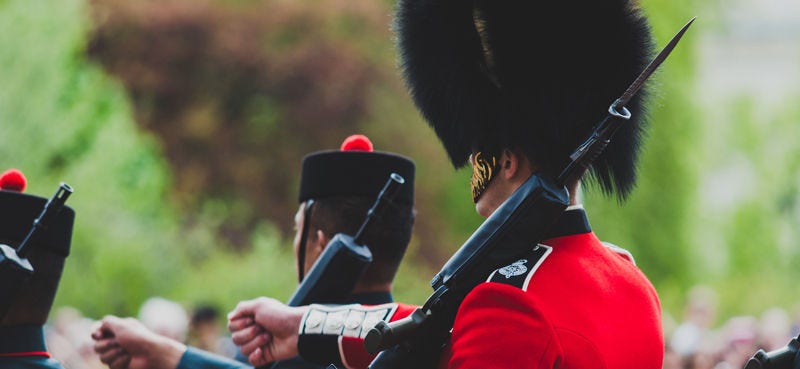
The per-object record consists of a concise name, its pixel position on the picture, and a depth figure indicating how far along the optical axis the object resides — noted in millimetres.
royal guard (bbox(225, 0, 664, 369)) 6352
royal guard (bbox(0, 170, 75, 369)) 8797
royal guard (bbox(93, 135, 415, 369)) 8883
